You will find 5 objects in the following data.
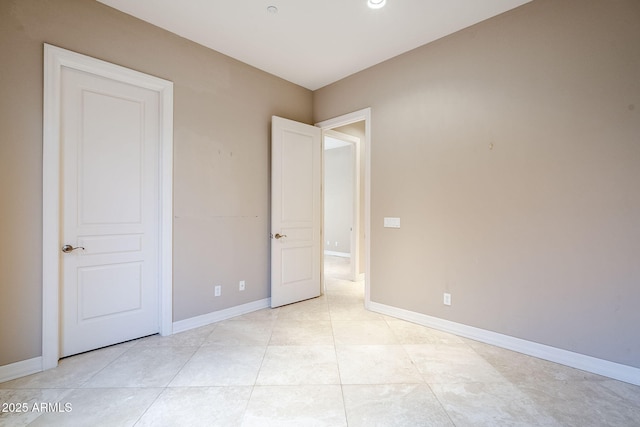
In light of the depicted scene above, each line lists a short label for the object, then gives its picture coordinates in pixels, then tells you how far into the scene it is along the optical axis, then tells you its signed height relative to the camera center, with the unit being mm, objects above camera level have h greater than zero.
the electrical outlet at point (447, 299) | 2885 -853
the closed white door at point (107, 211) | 2336 +13
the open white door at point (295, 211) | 3576 +31
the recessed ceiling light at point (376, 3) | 2364 +1748
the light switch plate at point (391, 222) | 3277 -97
